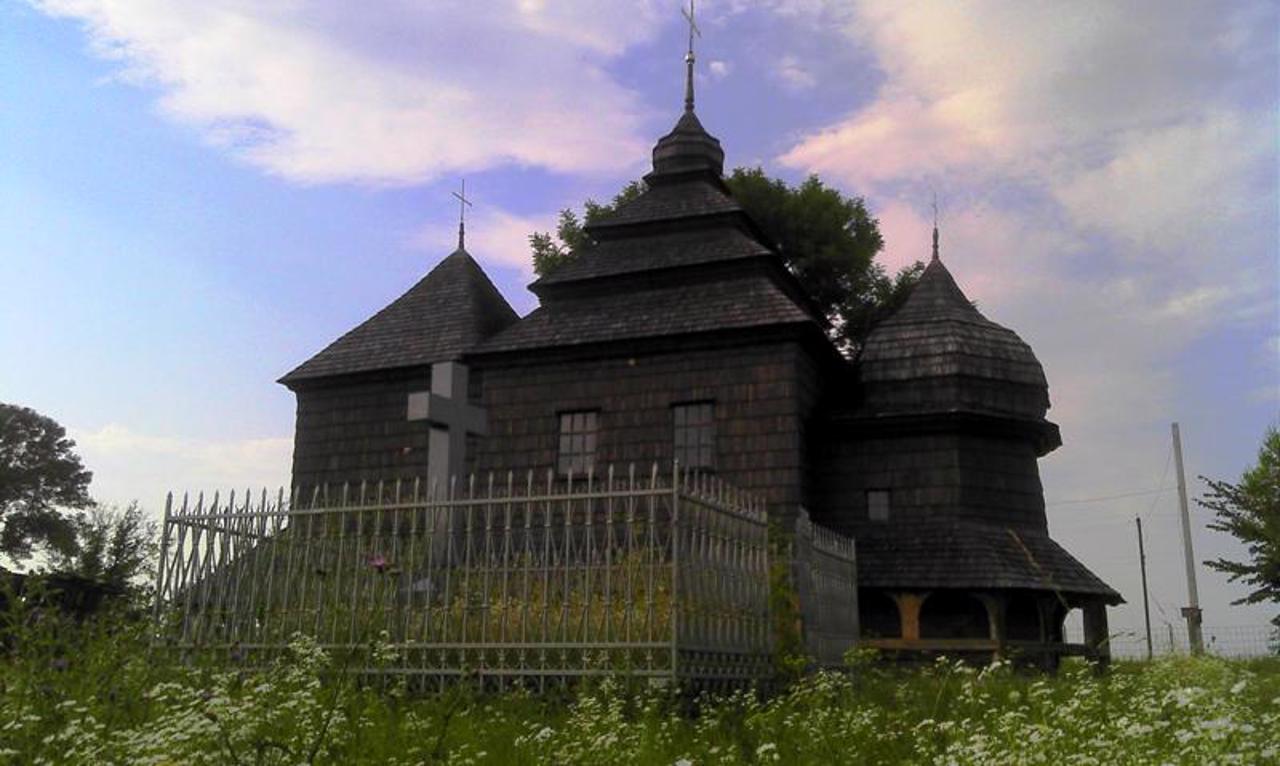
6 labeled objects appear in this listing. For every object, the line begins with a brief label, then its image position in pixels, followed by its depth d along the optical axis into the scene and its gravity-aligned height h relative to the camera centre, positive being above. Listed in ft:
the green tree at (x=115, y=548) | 89.72 +8.20
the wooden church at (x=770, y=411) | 58.23 +12.67
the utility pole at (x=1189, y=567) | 94.22 +7.03
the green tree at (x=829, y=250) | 90.48 +31.17
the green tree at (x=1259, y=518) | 95.45 +11.21
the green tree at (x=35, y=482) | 143.33 +19.17
